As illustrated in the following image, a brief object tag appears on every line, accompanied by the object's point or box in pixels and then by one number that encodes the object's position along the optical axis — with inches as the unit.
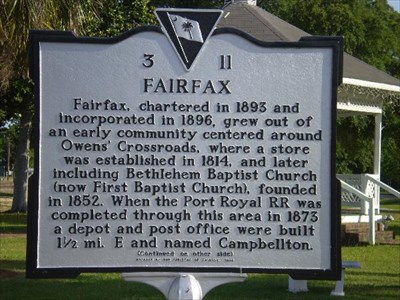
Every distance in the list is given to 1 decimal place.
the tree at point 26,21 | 369.4
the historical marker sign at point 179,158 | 229.6
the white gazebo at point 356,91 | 658.8
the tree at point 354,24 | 1173.7
